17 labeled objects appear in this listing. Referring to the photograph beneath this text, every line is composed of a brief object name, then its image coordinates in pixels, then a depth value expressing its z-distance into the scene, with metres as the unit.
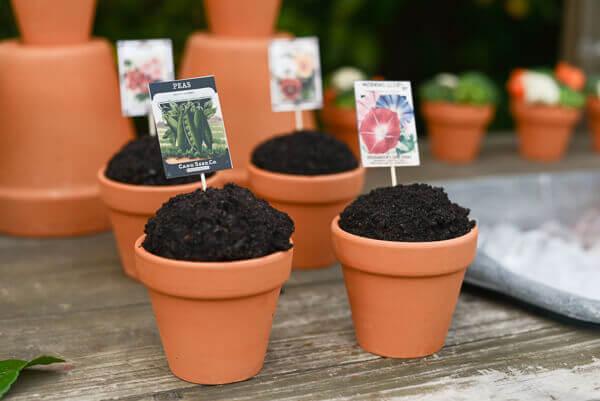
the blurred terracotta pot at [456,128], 0.98
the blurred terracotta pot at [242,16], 0.83
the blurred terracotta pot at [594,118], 1.05
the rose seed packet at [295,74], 0.76
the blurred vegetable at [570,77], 1.02
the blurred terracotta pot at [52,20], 0.79
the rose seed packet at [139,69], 0.73
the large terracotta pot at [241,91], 0.83
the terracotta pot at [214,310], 0.58
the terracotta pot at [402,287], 0.61
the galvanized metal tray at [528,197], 0.82
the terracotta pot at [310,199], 0.73
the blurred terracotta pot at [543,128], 0.99
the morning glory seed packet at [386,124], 0.65
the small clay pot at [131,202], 0.69
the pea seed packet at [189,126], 0.61
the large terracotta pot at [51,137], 0.79
